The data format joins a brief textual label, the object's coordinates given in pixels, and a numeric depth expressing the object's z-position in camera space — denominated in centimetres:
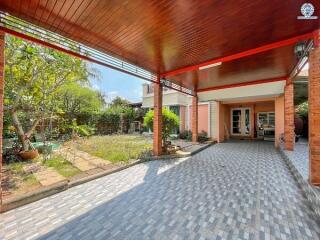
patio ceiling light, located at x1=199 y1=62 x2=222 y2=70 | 561
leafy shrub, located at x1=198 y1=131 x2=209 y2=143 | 1123
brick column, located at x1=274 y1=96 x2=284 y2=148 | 941
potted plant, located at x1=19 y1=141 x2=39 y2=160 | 602
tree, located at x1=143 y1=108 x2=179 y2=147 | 778
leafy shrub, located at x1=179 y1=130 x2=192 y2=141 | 1238
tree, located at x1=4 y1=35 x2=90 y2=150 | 543
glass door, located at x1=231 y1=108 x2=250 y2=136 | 1378
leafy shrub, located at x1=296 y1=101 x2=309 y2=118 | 1280
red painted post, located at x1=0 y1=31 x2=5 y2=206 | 292
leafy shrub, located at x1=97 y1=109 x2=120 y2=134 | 1565
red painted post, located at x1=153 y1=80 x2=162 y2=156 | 696
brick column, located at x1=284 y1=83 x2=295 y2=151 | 742
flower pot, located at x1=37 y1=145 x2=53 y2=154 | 684
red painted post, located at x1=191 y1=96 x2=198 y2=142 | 1052
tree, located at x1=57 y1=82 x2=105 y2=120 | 1387
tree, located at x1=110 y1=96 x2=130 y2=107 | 2608
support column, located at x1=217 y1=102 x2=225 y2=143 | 1156
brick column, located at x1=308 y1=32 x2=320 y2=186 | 355
